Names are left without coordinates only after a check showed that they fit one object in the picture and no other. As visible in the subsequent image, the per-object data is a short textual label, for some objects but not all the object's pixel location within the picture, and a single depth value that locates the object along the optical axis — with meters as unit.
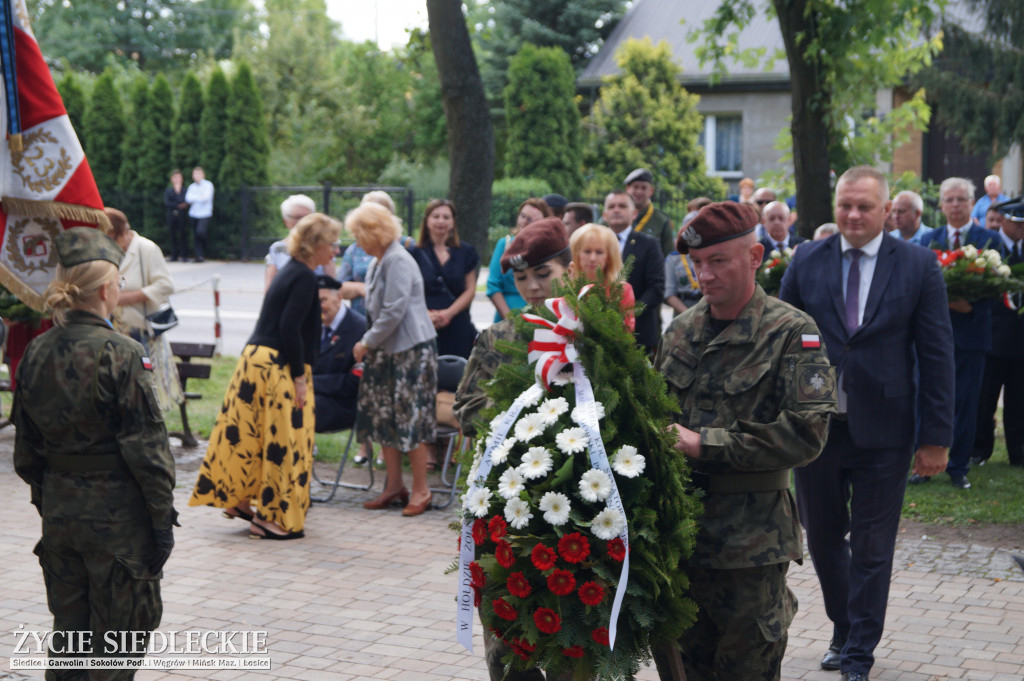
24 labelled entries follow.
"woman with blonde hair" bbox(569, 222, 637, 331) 6.87
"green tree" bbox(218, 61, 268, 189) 30.02
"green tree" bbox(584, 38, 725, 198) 31.53
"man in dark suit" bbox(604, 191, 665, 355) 8.96
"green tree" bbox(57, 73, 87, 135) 31.36
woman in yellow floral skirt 7.45
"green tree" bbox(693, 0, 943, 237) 10.30
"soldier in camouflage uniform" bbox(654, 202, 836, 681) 3.60
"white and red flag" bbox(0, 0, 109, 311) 4.16
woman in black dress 9.36
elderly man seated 9.00
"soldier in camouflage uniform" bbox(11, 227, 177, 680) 4.18
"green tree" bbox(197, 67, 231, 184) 30.05
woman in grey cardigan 8.16
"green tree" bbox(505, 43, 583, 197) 32.06
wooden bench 10.29
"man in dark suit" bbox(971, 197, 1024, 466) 9.52
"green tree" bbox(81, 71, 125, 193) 31.23
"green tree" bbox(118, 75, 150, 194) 30.94
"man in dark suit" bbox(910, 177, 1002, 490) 9.03
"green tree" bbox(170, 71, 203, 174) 30.47
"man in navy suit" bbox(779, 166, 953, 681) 5.08
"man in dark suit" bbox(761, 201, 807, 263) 11.89
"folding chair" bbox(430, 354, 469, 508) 8.84
